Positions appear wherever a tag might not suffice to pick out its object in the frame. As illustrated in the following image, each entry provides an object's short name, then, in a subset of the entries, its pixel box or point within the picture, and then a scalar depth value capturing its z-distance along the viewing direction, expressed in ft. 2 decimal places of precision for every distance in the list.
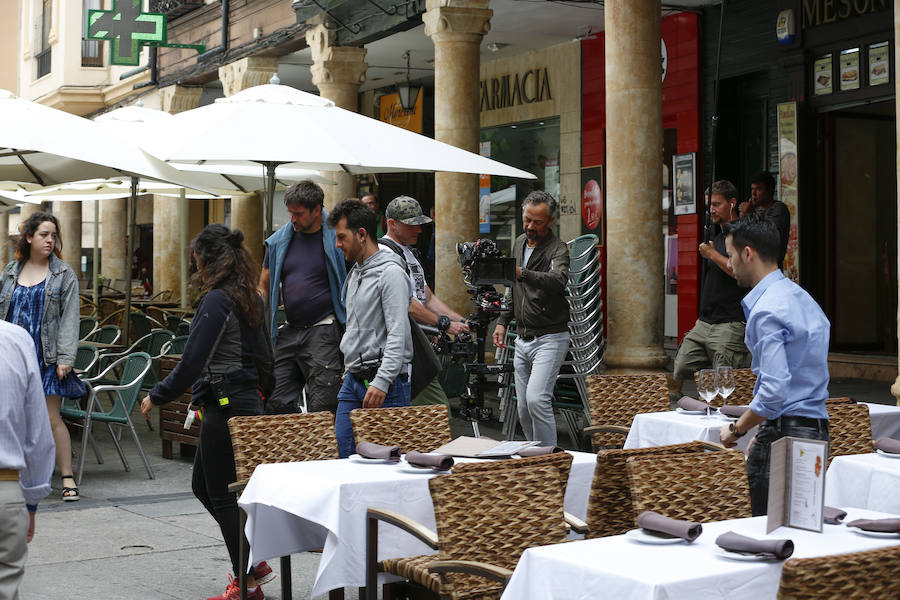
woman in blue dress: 48.05
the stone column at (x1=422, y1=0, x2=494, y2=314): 75.85
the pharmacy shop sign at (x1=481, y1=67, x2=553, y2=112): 107.89
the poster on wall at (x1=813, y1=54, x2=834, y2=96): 78.44
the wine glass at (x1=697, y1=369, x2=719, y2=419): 37.03
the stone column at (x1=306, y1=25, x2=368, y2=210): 96.36
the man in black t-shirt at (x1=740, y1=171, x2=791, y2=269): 52.96
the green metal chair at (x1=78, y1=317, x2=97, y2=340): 82.10
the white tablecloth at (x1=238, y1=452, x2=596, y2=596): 27.58
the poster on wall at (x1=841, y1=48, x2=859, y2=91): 76.34
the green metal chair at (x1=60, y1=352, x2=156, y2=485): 52.11
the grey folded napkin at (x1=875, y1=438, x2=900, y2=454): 31.78
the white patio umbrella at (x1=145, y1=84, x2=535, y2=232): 42.44
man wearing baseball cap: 40.69
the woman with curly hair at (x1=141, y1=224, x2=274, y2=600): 32.81
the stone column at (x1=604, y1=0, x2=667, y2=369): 59.13
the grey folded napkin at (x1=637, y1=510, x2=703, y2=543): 21.08
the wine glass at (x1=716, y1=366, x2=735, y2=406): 35.96
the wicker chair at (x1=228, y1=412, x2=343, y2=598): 31.29
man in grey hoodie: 36.63
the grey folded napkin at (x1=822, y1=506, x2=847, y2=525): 23.38
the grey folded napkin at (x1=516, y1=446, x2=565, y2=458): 29.46
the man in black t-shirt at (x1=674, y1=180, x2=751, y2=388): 49.88
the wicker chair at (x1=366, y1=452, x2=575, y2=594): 25.19
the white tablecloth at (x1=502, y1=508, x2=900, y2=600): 19.00
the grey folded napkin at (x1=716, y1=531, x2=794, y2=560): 20.17
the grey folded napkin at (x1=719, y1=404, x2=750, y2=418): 39.49
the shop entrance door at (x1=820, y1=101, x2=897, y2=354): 80.63
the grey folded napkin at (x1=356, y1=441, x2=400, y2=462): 30.08
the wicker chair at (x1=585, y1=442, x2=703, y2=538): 26.57
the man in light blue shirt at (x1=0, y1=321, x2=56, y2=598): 21.62
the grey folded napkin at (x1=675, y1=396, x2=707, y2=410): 41.28
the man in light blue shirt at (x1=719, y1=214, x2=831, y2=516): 27.35
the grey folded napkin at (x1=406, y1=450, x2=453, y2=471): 28.69
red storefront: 89.43
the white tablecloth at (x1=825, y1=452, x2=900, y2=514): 29.81
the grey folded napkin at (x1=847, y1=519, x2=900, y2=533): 22.39
